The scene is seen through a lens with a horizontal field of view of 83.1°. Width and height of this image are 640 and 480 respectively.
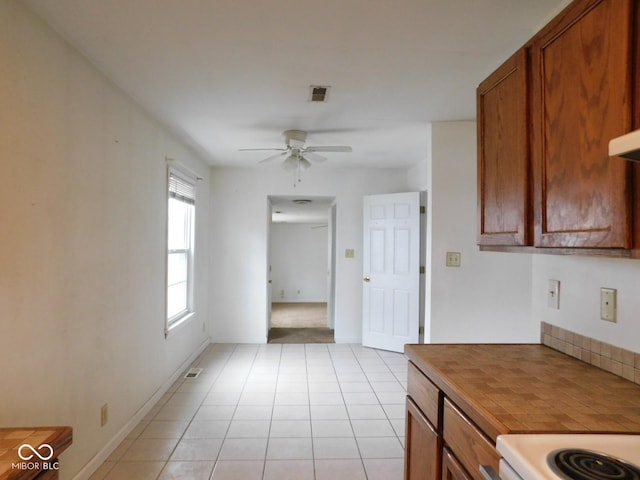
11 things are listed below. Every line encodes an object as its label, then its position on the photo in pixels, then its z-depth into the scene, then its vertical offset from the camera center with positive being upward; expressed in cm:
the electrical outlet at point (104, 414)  223 -107
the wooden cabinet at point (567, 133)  102 +40
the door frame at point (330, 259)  512 -20
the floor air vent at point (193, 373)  373 -135
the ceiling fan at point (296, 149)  333 +94
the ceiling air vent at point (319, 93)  243 +107
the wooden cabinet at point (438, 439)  109 -68
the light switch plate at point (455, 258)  308 -8
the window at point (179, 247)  365 -2
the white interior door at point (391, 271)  448 -30
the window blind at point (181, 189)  359 +60
